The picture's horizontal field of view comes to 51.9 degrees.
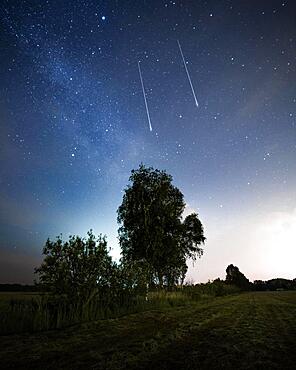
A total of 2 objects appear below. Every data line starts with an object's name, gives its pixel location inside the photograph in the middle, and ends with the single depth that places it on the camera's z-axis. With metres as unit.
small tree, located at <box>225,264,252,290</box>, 82.71
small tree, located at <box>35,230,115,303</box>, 11.40
